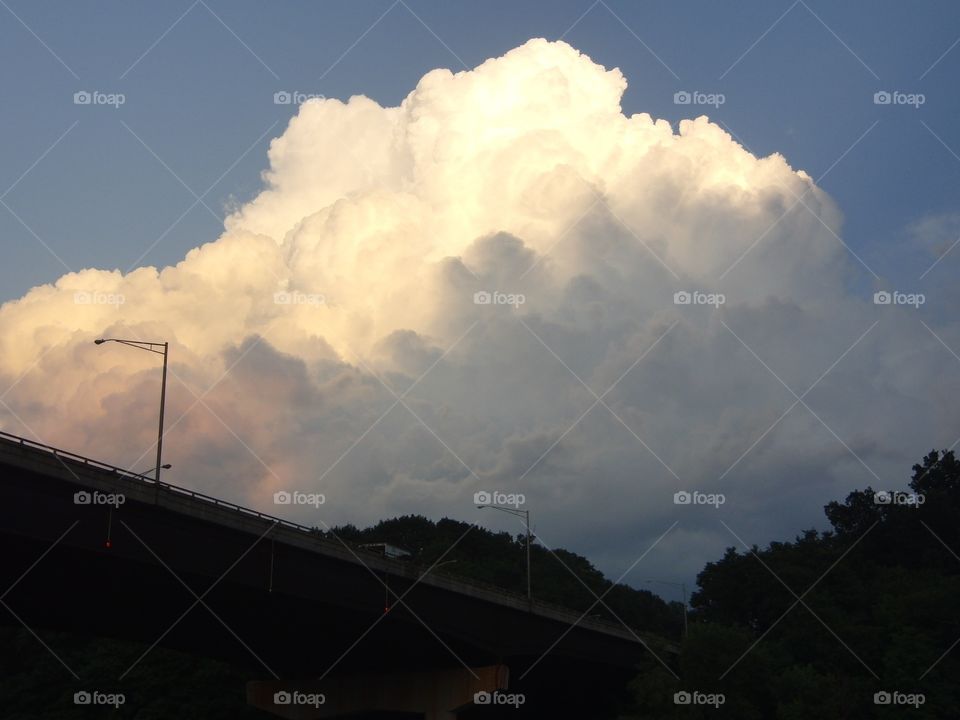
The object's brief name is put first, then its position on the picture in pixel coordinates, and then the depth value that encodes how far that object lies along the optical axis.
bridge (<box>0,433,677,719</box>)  35.97
